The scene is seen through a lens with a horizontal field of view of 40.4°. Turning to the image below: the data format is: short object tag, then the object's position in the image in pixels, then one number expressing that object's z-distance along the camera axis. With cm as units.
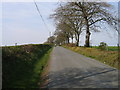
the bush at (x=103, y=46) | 2423
